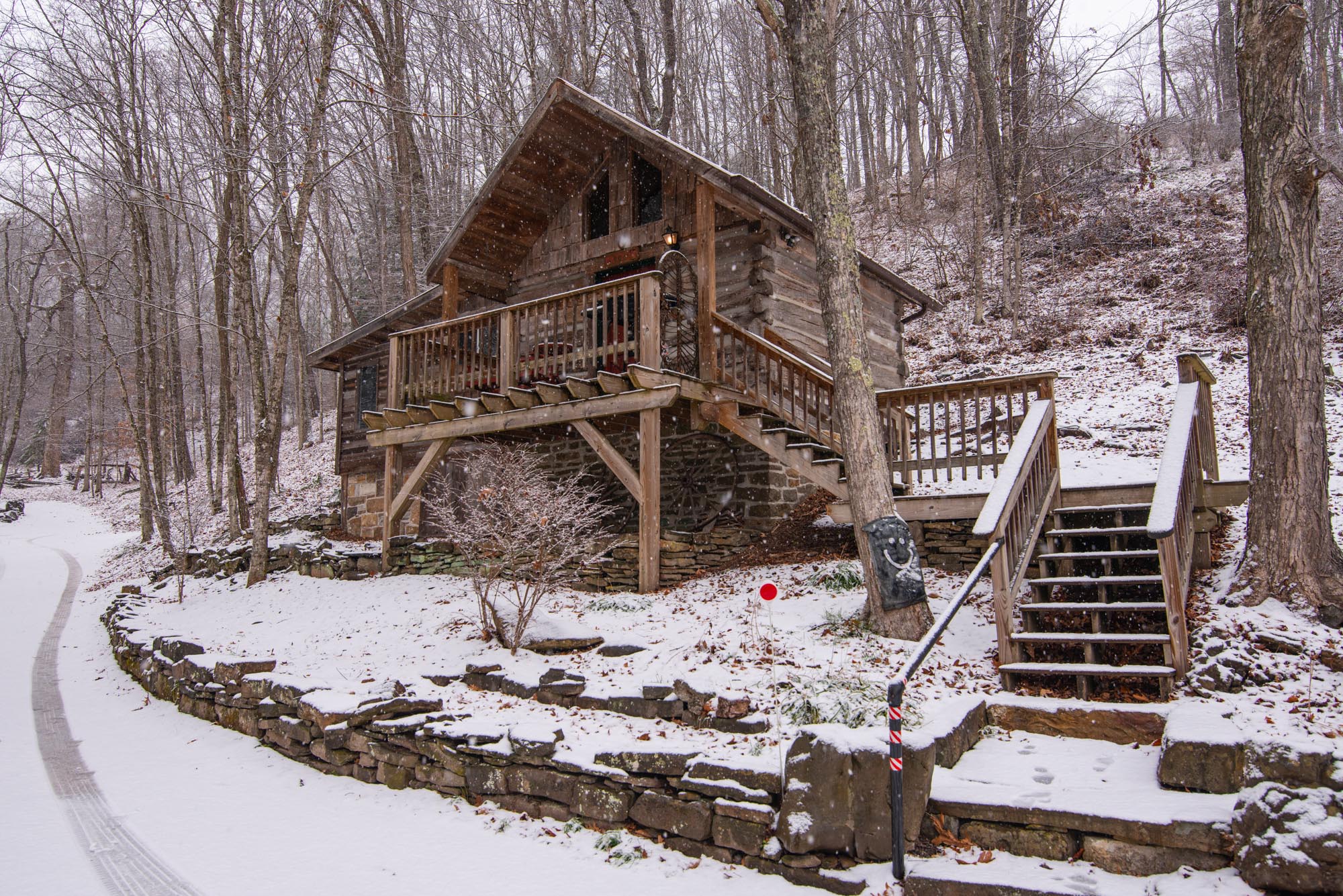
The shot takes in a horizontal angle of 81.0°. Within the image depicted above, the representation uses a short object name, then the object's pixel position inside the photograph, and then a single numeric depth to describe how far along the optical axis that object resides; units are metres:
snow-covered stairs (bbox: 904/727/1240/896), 3.55
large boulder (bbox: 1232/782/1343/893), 3.19
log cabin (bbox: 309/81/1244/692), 6.62
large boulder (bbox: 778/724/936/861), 4.03
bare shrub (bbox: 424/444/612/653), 7.77
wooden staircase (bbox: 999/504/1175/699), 5.36
